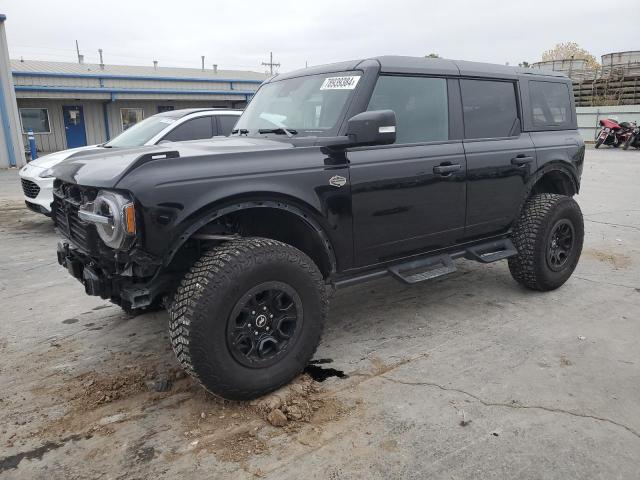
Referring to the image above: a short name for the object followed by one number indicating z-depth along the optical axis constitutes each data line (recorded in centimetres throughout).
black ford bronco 262
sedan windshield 649
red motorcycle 2064
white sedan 651
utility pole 5566
